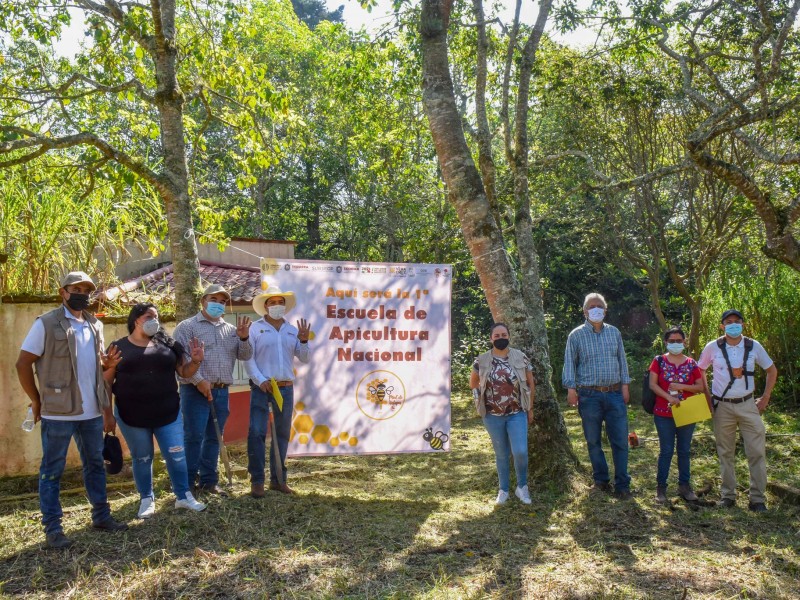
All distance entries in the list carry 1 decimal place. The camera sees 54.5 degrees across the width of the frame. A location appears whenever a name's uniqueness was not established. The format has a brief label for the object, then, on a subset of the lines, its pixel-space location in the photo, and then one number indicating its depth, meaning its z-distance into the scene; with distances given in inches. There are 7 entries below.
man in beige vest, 208.8
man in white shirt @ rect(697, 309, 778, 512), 268.4
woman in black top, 225.1
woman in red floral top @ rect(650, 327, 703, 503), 274.2
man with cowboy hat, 260.5
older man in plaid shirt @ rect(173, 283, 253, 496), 255.0
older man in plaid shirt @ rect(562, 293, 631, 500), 275.1
